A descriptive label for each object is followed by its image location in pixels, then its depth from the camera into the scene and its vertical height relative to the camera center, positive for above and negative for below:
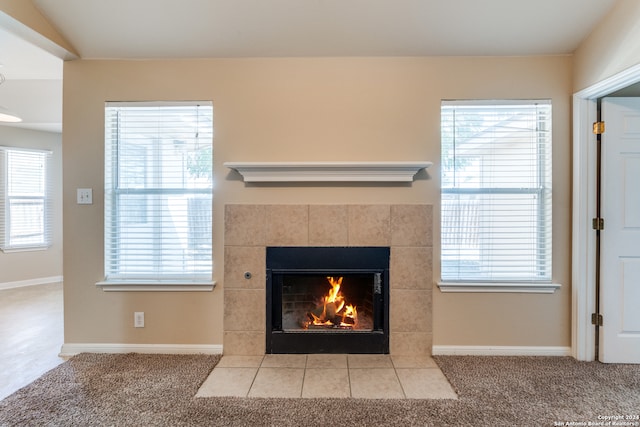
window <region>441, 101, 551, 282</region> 2.23 +0.17
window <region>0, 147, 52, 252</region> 4.21 +0.19
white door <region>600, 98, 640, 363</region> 2.09 -0.13
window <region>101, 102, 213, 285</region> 2.28 +0.14
